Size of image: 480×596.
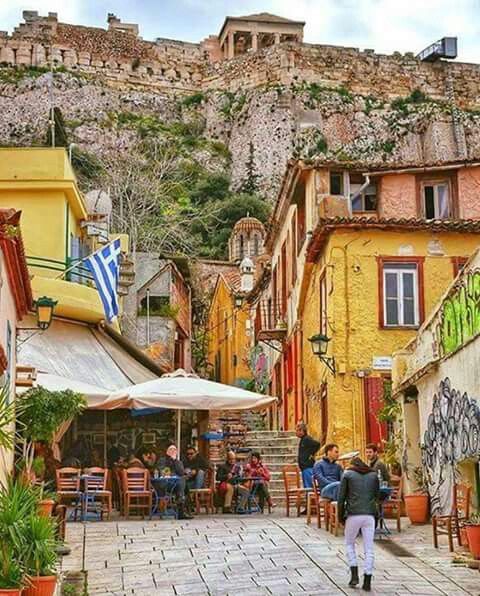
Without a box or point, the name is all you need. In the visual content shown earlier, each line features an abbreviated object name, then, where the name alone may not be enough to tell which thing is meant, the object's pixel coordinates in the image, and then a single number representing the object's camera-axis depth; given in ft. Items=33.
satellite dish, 91.26
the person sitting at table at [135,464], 57.64
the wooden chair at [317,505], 48.40
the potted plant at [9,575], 25.45
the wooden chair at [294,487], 55.62
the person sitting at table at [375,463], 50.93
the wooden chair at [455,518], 41.42
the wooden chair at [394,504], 48.47
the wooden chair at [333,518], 45.96
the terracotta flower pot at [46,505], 39.11
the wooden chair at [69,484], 53.21
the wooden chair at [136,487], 55.16
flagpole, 71.22
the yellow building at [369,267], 67.97
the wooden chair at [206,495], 57.52
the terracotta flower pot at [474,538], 36.81
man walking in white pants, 34.27
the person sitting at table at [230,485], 58.39
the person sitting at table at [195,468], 58.29
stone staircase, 71.10
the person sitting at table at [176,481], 54.19
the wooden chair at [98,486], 53.42
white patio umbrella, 56.85
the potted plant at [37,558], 27.91
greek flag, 70.44
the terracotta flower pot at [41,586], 27.81
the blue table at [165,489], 54.80
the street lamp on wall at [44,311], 51.37
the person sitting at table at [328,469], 49.65
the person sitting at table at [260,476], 59.57
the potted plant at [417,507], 51.90
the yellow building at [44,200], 76.07
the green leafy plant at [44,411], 45.27
